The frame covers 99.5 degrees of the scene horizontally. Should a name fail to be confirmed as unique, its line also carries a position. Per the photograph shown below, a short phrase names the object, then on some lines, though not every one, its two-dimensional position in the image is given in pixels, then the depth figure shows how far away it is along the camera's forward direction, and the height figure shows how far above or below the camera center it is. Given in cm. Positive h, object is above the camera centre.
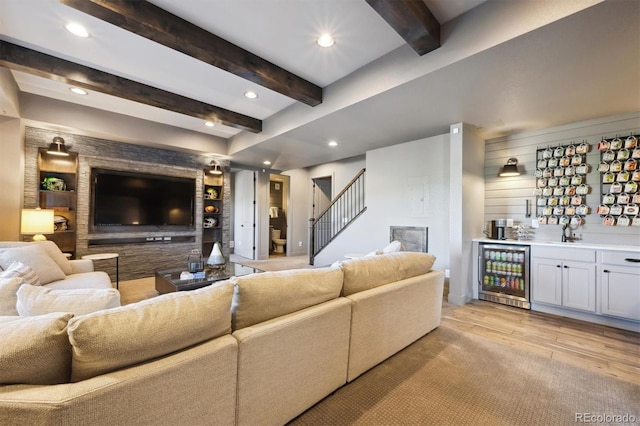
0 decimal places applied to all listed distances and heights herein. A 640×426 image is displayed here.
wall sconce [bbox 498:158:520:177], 386 +73
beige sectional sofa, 87 -58
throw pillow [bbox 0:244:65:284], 248 -45
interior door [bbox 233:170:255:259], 734 +5
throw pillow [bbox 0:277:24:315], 128 -40
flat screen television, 462 +27
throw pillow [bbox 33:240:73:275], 295 -48
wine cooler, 354 -75
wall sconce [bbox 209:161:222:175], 587 +102
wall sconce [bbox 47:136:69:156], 411 +102
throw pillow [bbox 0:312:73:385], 82 -43
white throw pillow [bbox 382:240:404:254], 300 -34
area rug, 158 -115
